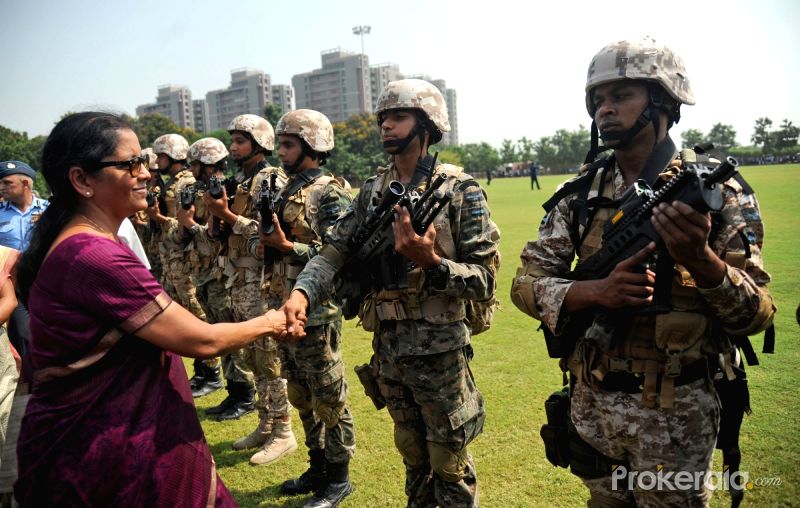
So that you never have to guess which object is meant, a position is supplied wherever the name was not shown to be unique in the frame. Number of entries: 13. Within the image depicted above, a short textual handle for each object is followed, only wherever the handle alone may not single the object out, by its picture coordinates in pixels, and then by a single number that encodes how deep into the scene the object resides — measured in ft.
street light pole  289.53
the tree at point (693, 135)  241.43
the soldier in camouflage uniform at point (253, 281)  17.29
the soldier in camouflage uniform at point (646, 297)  7.67
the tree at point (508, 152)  316.15
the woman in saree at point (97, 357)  6.95
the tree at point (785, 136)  217.97
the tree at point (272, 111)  162.32
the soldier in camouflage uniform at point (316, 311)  14.83
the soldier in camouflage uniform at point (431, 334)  11.23
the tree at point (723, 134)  275.96
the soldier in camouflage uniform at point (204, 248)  21.31
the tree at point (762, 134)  227.61
